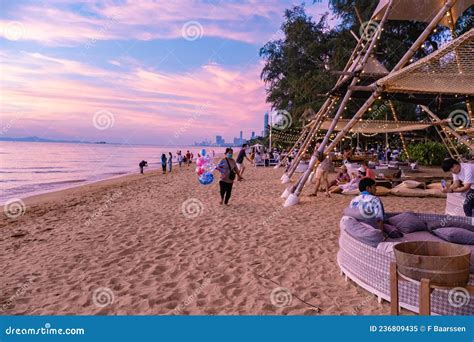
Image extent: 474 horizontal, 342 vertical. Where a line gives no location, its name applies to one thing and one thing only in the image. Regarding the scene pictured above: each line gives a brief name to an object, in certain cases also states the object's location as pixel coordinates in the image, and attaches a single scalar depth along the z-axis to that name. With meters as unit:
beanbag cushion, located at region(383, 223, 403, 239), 5.02
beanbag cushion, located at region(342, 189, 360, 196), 12.23
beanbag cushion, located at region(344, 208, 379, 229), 4.91
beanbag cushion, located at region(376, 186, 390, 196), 11.98
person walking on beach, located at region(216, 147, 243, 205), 10.49
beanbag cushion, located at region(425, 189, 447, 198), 11.48
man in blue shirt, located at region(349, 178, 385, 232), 4.88
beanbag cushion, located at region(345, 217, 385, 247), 4.50
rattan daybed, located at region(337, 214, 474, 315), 3.51
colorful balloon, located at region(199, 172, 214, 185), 13.59
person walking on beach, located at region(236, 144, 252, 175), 19.78
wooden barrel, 3.11
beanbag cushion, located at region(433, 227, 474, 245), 4.63
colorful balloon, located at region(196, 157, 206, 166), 14.93
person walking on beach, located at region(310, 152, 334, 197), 11.53
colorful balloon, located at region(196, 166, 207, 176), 14.66
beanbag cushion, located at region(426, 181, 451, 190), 12.22
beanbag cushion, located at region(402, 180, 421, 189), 12.22
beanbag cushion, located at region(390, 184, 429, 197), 11.59
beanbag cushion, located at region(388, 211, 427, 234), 5.33
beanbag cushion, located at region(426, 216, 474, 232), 5.41
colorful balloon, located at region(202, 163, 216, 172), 14.62
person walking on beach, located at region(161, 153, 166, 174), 29.62
